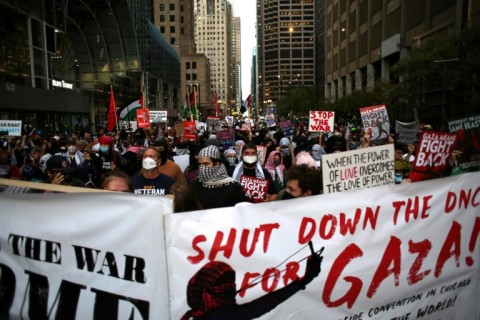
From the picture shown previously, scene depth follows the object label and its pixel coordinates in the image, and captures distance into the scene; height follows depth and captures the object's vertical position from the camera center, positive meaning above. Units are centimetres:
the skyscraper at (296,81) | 18545 +2121
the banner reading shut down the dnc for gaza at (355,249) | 249 -83
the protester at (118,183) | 359 -47
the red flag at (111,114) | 1392 +50
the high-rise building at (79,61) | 2552 +671
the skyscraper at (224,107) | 14900 +839
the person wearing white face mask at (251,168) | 615 -63
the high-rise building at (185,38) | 11244 +2522
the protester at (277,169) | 755 -81
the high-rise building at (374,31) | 2850 +845
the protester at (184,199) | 296 -51
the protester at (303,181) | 396 -53
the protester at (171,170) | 664 -67
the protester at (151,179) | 505 -63
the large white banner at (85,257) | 239 -77
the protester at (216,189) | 438 -66
